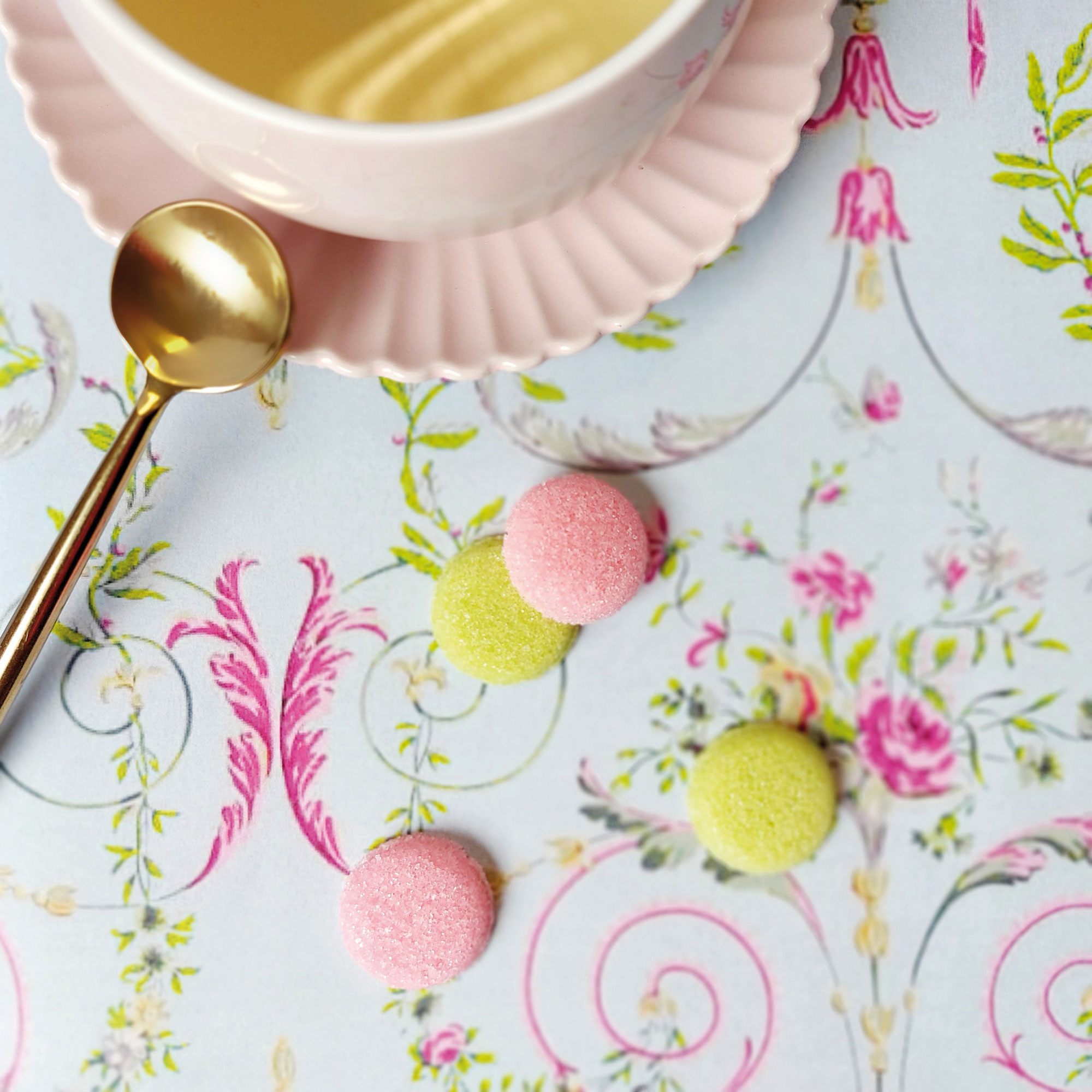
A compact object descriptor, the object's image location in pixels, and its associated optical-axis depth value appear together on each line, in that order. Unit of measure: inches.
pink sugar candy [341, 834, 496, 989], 16.4
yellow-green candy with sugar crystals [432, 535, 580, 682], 16.8
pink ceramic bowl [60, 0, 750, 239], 11.1
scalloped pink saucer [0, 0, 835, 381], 14.4
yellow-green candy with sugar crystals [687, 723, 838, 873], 16.8
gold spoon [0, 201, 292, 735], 14.6
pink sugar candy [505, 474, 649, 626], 16.3
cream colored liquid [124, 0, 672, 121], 16.3
